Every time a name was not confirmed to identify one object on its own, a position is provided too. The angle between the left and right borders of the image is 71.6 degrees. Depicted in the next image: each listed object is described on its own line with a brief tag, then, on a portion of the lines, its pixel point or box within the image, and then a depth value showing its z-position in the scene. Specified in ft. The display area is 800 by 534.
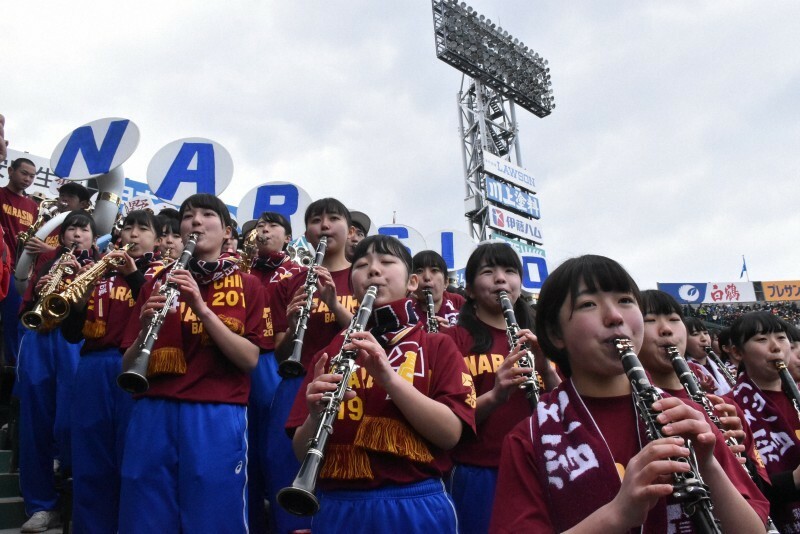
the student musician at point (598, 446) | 4.49
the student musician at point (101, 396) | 11.44
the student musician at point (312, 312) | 11.60
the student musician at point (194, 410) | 9.25
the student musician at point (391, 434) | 7.22
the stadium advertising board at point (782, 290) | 119.24
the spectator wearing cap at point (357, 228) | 17.53
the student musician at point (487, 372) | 9.25
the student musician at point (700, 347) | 18.15
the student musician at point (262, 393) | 12.98
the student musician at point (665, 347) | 8.81
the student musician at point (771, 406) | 10.23
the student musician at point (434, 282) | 15.66
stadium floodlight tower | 93.76
